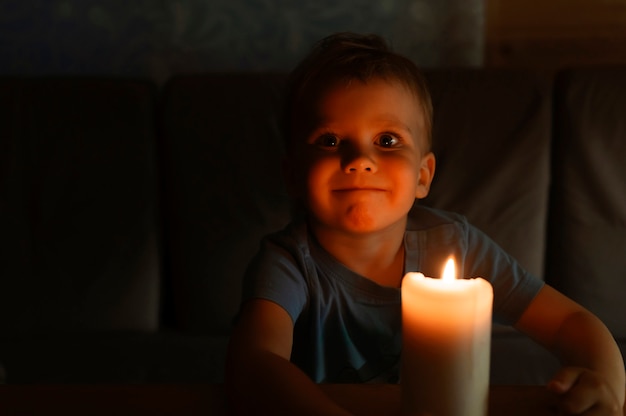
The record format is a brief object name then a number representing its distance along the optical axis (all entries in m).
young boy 1.11
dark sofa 1.84
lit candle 0.61
